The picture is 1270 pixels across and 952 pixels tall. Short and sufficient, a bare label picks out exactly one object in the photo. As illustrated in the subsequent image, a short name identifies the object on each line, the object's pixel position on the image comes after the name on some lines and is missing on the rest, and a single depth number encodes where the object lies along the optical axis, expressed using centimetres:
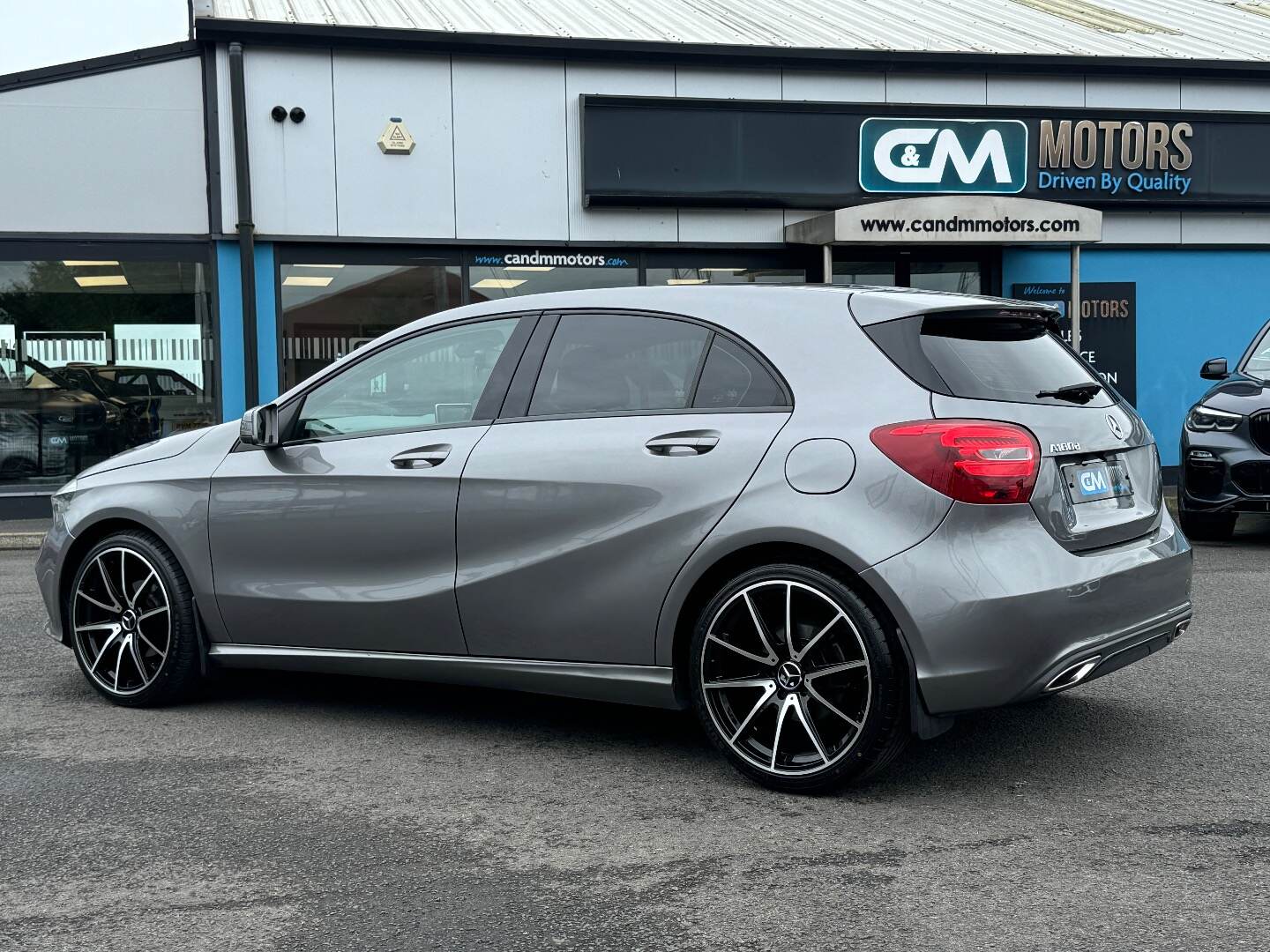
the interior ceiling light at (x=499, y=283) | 1484
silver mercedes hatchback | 397
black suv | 995
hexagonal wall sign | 1437
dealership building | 1394
